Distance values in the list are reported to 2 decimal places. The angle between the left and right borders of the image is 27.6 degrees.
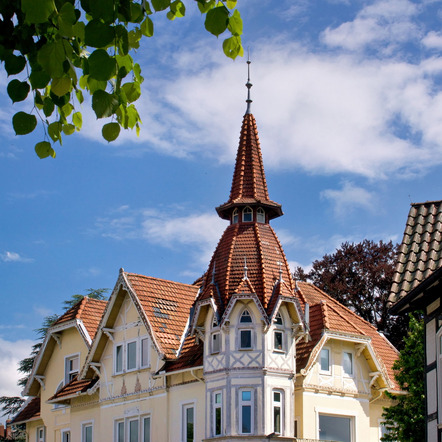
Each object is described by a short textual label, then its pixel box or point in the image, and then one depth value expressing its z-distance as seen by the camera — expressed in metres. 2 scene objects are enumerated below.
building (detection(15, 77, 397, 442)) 32.16
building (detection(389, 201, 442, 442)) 20.66
